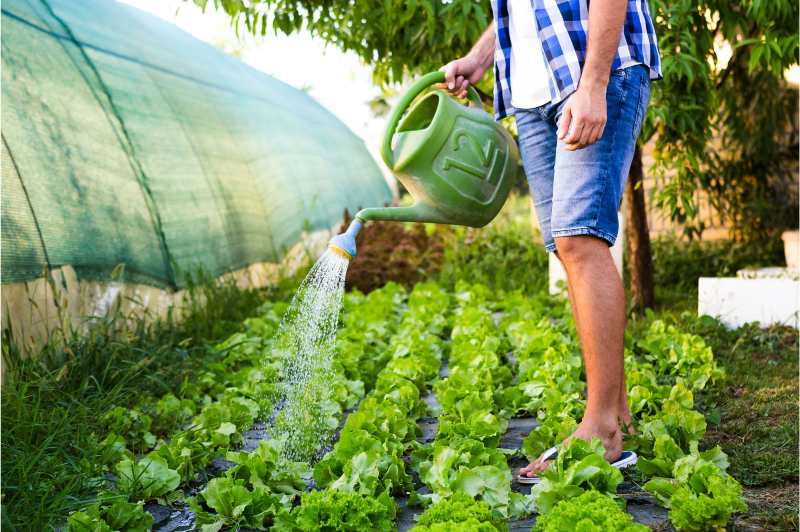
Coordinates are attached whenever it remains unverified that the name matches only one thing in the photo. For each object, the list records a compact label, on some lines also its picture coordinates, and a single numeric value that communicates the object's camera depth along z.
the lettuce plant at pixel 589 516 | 1.41
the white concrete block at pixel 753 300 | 3.73
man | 1.81
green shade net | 3.11
